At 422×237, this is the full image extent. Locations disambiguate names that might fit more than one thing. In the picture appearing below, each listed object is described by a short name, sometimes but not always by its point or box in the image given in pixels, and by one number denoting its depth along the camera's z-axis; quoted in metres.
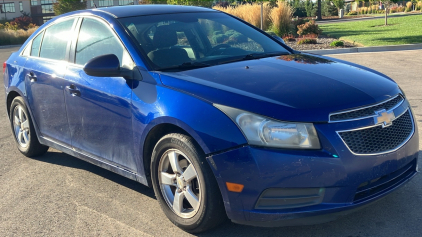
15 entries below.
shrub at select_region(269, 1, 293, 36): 22.53
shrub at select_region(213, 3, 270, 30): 23.95
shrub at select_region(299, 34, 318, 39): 20.38
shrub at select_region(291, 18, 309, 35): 22.92
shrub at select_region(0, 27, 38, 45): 40.38
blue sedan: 3.04
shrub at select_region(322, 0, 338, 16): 56.34
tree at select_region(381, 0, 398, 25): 26.47
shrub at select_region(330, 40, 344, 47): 16.59
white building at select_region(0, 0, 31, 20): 75.88
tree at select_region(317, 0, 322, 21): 45.39
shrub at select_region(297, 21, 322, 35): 21.49
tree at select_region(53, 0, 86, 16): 63.19
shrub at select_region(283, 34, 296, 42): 20.56
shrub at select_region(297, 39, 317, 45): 18.64
